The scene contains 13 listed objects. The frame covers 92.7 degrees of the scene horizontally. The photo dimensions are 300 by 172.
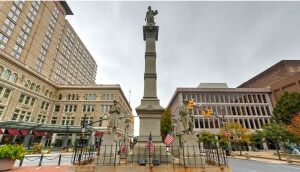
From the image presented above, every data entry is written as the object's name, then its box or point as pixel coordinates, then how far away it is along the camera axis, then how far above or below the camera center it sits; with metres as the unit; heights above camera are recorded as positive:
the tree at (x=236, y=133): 34.73 +2.03
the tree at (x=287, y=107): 36.78 +8.94
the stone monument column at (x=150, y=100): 10.65 +3.00
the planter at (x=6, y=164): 11.32 -2.13
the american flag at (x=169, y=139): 9.67 +0.06
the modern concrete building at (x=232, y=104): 50.31 +12.89
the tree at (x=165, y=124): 48.12 +5.05
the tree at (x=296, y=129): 26.29 +2.57
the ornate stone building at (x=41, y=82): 34.62 +15.89
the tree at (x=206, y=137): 38.94 +1.04
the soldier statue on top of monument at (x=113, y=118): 10.80 +1.51
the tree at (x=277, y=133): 26.72 +1.73
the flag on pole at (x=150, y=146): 8.30 -0.36
